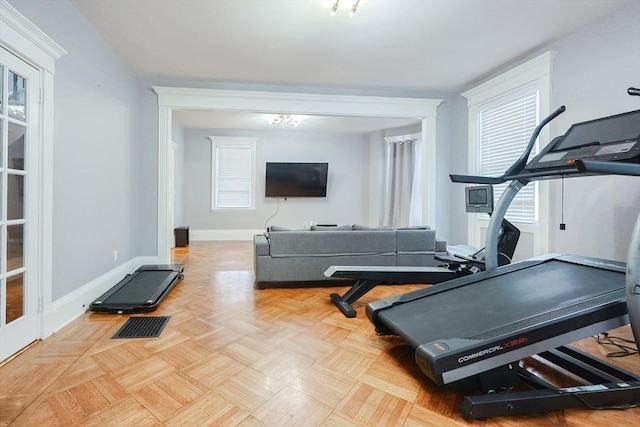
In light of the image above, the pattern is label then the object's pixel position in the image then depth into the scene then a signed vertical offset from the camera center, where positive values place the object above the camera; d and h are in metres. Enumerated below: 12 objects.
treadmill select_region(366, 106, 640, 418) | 1.42 -0.55
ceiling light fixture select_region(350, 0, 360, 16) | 2.51 +1.70
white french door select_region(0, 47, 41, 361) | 1.87 +0.04
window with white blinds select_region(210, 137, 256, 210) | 7.41 +0.92
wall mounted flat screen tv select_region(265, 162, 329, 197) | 7.42 +0.80
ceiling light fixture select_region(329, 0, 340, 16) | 2.52 +1.71
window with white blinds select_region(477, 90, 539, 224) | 3.62 +0.98
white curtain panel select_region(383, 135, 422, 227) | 6.61 +0.70
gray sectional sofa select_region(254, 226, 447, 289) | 3.46 -0.43
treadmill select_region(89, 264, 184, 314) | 2.67 -0.78
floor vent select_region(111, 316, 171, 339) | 2.23 -0.89
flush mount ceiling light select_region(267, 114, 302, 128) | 6.29 +1.93
